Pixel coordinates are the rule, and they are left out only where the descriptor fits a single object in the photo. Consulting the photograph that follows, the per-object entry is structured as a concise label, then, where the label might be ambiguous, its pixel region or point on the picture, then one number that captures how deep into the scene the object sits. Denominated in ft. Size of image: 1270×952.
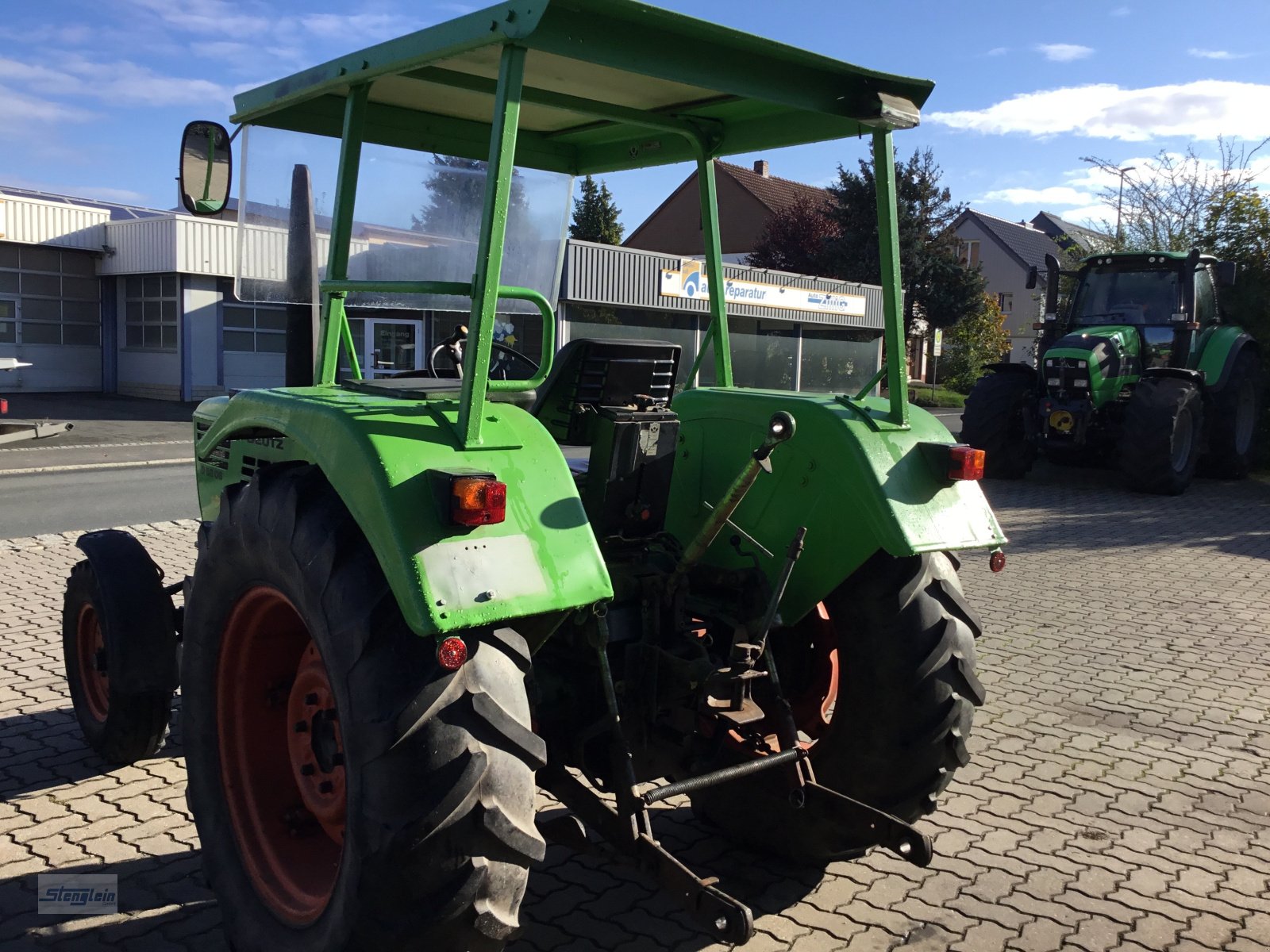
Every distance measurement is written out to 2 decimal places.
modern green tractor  40.73
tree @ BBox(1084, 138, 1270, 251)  69.92
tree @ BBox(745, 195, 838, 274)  128.98
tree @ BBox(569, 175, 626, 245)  148.15
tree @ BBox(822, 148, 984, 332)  118.52
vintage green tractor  7.66
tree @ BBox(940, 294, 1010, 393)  127.85
